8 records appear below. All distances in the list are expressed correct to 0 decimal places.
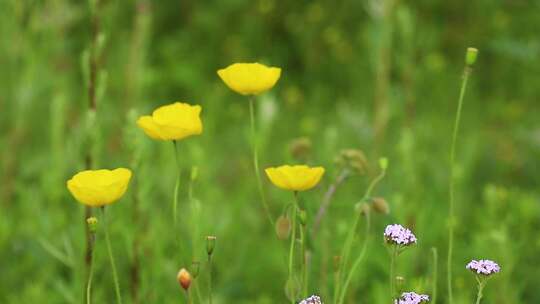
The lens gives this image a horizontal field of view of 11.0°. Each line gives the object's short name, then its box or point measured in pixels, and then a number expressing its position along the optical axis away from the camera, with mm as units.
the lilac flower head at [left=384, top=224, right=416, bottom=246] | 1761
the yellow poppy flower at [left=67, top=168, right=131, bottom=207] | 1772
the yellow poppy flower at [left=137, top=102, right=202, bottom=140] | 1818
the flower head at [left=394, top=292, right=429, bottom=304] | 1745
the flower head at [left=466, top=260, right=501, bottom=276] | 1753
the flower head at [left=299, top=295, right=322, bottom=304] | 1743
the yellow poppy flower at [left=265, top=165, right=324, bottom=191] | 1774
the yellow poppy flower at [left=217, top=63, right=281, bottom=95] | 1831
